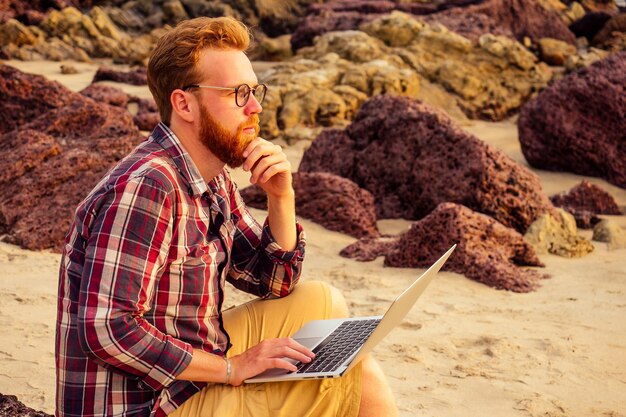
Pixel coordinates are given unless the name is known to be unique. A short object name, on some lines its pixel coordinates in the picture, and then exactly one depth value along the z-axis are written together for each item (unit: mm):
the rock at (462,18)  15609
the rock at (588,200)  8211
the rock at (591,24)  21125
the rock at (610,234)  7020
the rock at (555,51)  16481
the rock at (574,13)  22494
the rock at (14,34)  19281
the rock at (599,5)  25219
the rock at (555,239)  6719
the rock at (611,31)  19875
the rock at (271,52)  18094
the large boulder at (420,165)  7066
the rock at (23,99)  8477
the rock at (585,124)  9352
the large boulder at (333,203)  7176
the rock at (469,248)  5855
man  2271
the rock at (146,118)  10625
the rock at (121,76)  14961
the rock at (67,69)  16114
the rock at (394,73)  11406
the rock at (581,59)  15430
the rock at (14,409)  2984
